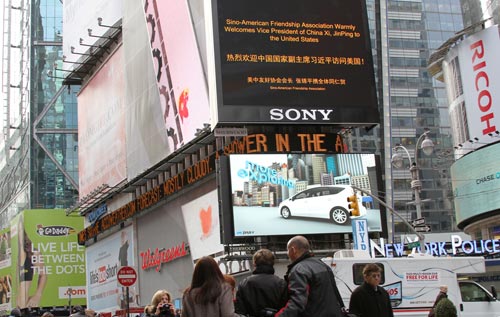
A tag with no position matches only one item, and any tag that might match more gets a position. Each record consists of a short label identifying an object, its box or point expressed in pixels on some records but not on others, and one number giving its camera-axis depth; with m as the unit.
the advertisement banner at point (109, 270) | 48.81
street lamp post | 31.11
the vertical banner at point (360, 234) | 32.09
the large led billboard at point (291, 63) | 33.00
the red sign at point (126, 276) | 21.92
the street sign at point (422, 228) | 29.22
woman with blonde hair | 10.76
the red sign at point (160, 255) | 40.94
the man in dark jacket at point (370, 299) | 9.90
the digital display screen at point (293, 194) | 33.19
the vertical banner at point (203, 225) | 36.62
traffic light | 28.70
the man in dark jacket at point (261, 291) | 8.89
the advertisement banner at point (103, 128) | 50.22
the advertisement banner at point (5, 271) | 73.62
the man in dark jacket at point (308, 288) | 8.06
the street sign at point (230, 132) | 33.06
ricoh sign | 61.00
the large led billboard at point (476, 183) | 60.41
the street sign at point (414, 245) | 41.86
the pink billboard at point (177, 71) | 37.06
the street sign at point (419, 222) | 29.27
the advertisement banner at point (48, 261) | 67.56
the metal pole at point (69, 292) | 66.38
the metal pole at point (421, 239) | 29.93
